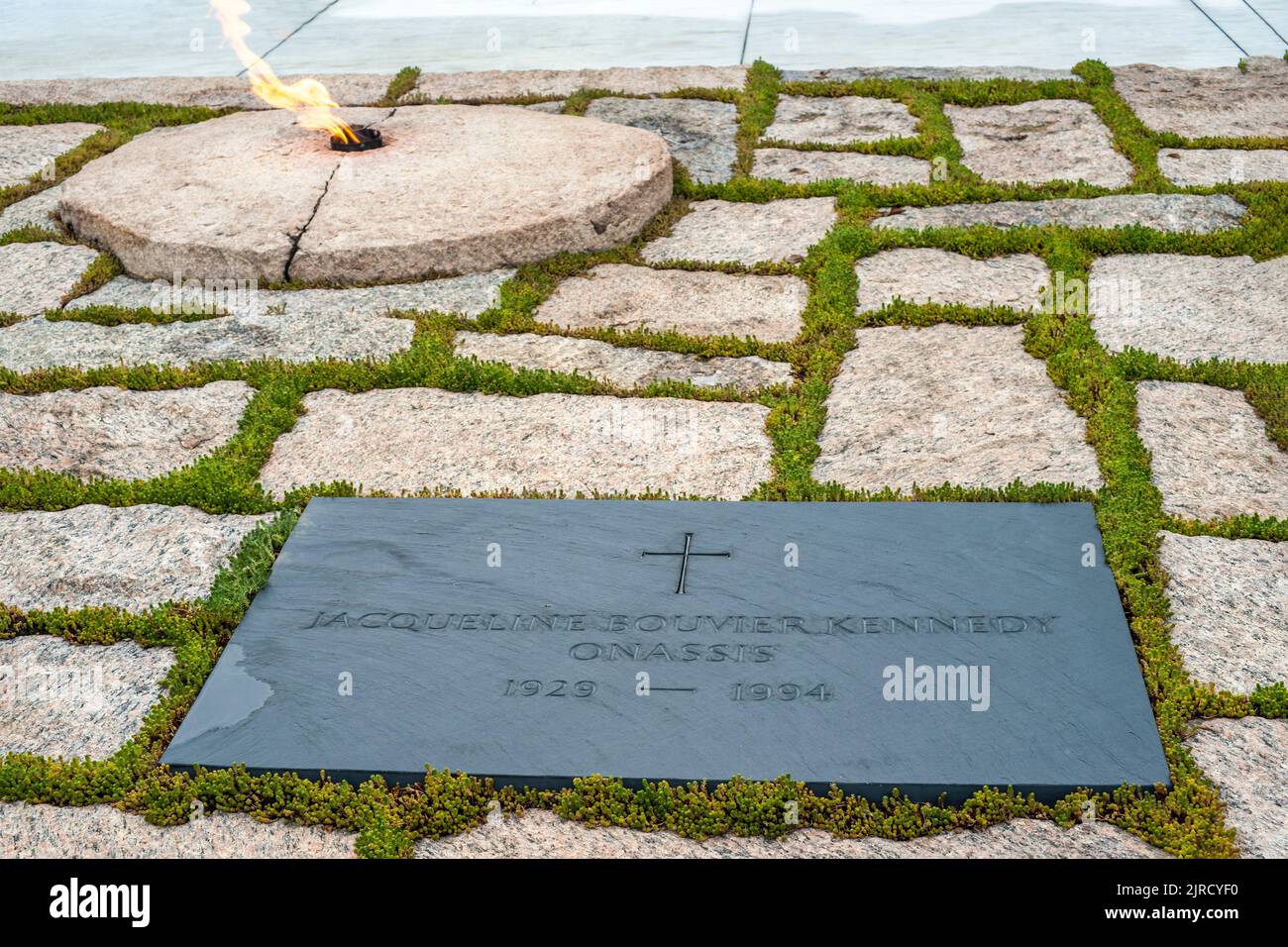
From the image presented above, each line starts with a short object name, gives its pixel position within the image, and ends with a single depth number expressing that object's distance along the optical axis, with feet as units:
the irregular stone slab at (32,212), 17.62
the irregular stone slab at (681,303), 14.46
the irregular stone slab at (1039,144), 18.15
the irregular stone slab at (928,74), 22.08
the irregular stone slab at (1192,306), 13.46
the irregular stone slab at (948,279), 14.71
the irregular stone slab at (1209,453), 11.02
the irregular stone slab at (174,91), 22.27
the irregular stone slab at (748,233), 16.22
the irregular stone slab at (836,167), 18.30
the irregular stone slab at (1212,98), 19.63
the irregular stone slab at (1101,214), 16.29
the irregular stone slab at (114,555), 10.59
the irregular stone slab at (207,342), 14.06
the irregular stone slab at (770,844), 7.84
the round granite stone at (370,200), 15.52
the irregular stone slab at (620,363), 13.32
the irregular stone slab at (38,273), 15.61
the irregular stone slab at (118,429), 12.36
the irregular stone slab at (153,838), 8.16
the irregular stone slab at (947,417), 11.52
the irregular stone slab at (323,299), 14.97
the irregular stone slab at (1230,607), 9.23
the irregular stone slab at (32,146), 19.51
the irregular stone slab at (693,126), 18.93
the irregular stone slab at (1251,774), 7.90
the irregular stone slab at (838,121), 19.97
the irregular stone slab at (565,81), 22.06
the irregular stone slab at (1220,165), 17.67
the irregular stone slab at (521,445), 11.68
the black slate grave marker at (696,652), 8.34
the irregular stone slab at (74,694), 9.19
